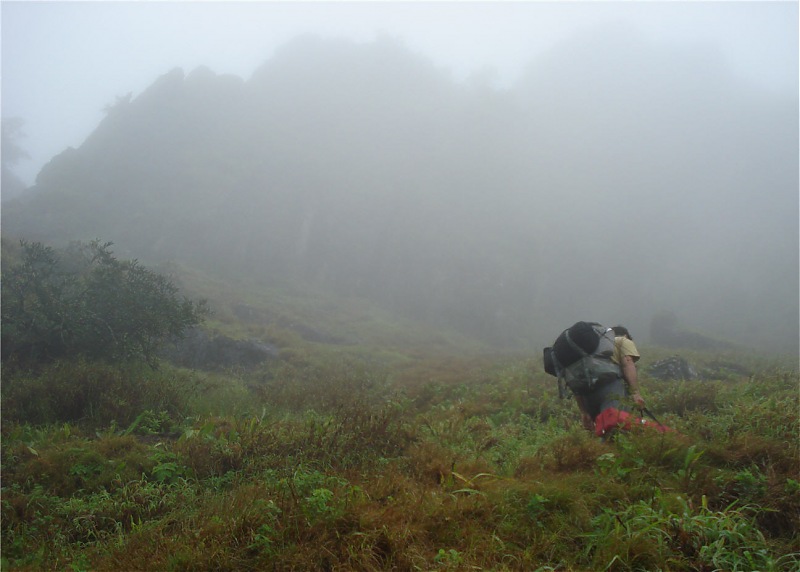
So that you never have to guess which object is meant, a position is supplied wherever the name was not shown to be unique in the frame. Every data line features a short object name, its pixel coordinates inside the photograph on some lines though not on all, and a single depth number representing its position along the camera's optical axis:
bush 8.38
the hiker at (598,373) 4.70
